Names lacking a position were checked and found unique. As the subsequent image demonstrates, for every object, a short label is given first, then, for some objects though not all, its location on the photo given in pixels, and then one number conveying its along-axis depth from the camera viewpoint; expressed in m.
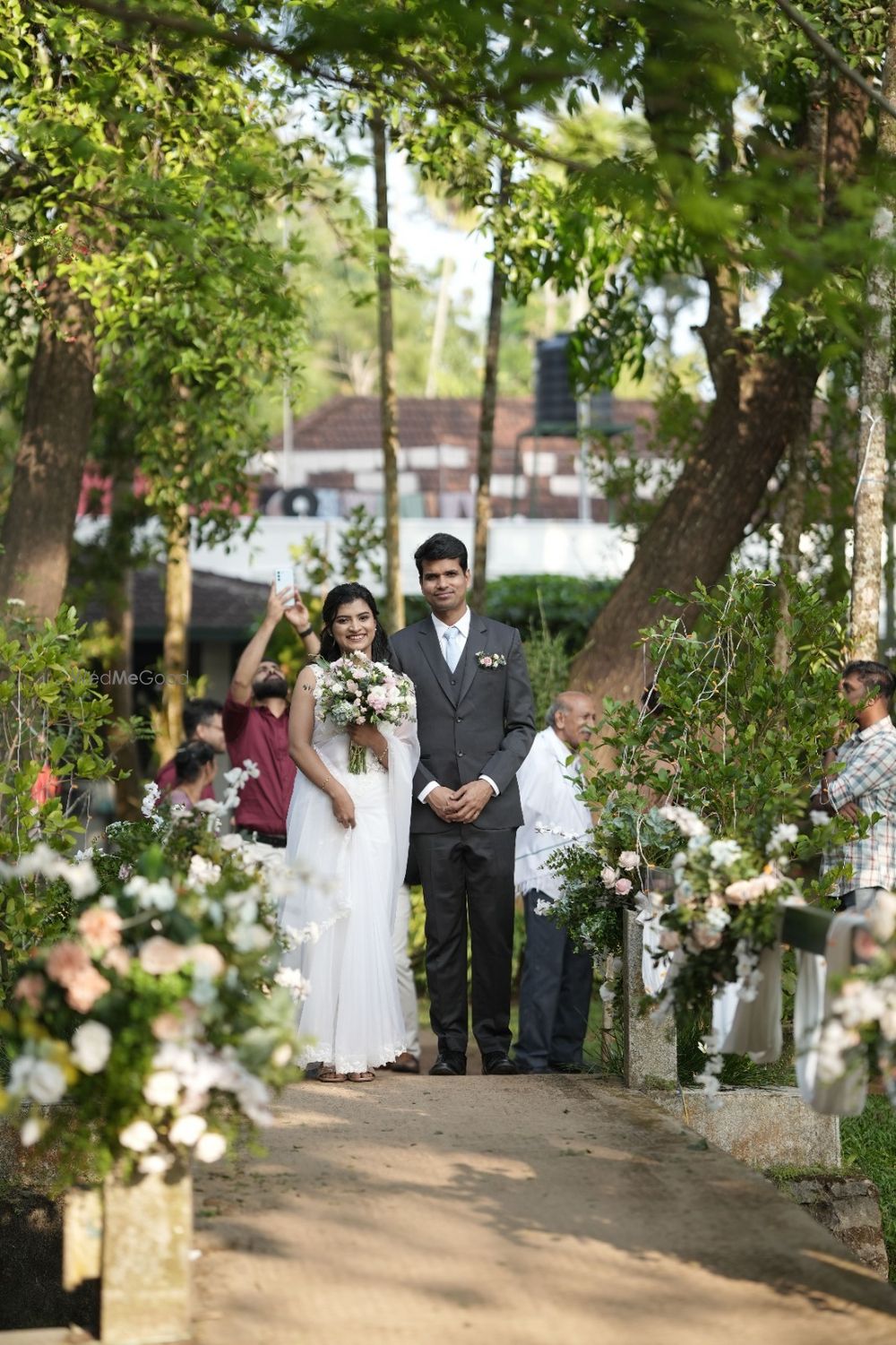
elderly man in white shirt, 8.74
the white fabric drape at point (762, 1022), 5.30
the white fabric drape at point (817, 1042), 4.54
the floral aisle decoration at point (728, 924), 5.10
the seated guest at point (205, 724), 10.03
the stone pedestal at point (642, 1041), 6.78
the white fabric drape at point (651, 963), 6.14
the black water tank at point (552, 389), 29.53
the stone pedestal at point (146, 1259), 4.34
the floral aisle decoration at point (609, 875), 7.00
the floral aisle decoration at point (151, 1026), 4.14
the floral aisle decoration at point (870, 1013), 4.20
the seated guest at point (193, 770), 9.27
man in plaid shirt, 8.09
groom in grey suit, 7.73
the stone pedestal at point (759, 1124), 6.74
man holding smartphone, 9.09
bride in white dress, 7.37
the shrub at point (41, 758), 7.19
